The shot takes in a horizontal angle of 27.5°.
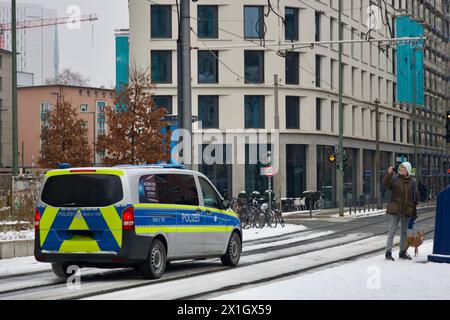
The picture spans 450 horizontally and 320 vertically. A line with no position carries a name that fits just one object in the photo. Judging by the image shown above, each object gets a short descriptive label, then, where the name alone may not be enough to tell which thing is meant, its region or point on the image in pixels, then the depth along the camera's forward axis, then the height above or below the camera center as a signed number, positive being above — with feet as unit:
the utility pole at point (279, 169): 141.79 -1.04
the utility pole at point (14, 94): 86.69 +6.83
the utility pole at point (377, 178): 185.26 -3.91
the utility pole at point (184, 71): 84.58 +8.65
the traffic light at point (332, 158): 153.18 +0.87
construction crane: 603.26 +98.38
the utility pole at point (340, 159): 152.35 +0.69
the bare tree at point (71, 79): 450.71 +43.11
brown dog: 58.95 -5.00
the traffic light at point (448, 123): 69.23 +3.01
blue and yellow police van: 46.93 -2.81
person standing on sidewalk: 55.67 -2.09
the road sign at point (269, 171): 134.27 -1.06
